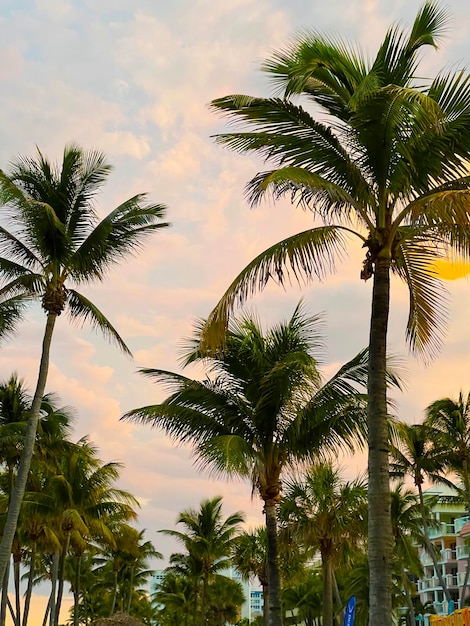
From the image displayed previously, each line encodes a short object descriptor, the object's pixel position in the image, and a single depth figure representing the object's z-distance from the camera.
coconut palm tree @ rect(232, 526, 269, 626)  47.22
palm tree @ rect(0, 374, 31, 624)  30.64
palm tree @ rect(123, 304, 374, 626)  17.89
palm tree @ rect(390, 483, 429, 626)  45.31
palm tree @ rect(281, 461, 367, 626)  29.83
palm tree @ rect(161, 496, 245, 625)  51.03
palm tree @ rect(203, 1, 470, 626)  10.84
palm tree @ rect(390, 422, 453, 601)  41.62
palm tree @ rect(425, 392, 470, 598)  39.88
